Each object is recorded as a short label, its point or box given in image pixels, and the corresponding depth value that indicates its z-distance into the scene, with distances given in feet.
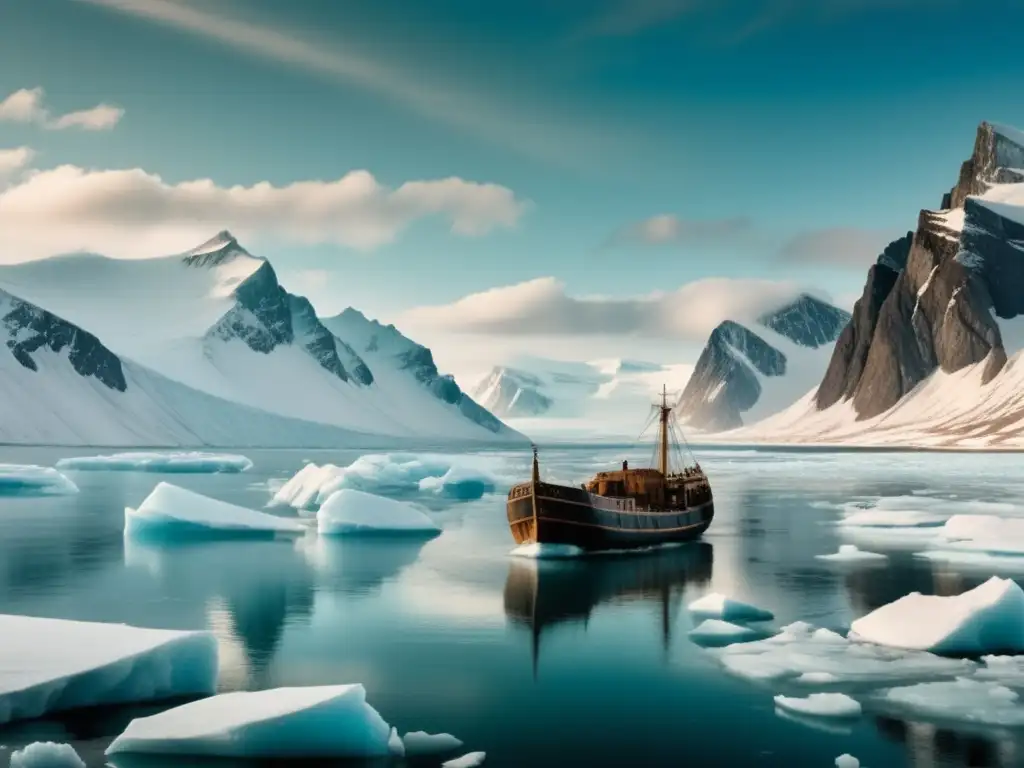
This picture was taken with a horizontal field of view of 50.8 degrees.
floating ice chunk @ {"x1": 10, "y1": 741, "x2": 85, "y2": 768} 54.08
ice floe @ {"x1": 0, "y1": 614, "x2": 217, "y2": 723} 63.72
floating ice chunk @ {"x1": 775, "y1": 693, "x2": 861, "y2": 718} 66.95
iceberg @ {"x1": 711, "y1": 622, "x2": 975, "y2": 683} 76.69
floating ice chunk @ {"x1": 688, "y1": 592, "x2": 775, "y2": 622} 101.35
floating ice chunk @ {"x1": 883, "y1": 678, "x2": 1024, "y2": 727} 65.62
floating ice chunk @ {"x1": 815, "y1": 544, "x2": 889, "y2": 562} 142.82
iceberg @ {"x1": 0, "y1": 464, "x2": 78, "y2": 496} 278.87
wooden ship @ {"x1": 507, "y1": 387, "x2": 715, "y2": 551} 152.56
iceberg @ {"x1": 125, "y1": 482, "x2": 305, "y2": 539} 169.58
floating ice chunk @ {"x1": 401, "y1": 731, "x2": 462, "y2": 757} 60.18
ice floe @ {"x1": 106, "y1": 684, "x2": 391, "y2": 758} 56.13
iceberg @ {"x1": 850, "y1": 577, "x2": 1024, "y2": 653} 82.94
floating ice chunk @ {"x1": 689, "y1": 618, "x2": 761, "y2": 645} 92.94
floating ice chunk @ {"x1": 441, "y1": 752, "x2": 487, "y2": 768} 57.67
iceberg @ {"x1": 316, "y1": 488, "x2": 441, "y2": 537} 175.32
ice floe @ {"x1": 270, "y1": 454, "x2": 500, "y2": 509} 239.91
